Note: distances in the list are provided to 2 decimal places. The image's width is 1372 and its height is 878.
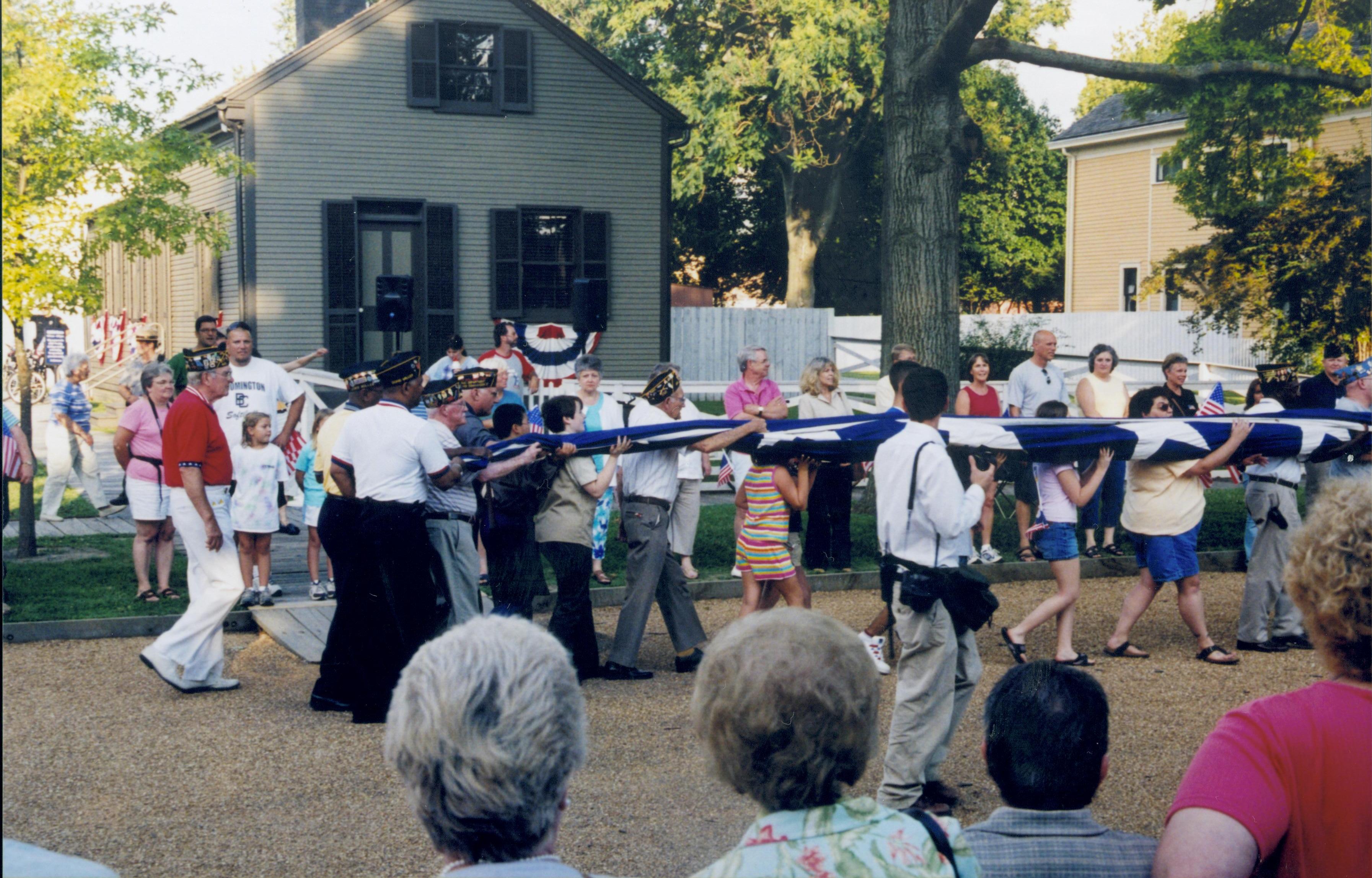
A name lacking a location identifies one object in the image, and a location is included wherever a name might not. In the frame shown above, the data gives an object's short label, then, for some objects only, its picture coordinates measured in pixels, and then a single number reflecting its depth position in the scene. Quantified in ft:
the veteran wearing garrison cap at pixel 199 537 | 22.71
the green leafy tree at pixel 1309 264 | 45.65
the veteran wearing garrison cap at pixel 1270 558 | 26.81
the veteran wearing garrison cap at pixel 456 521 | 22.70
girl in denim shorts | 24.95
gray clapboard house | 71.36
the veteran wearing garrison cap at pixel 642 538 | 24.94
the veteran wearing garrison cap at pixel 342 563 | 21.57
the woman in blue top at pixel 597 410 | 32.94
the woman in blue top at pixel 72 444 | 39.52
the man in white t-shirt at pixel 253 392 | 31.24
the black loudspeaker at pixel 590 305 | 46.47
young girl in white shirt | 29.25
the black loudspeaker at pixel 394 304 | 47.29
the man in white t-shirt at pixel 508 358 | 40.32
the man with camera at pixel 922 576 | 16.84
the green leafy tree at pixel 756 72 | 93.35
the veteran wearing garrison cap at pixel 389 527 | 21.39
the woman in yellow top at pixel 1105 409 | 36.58
